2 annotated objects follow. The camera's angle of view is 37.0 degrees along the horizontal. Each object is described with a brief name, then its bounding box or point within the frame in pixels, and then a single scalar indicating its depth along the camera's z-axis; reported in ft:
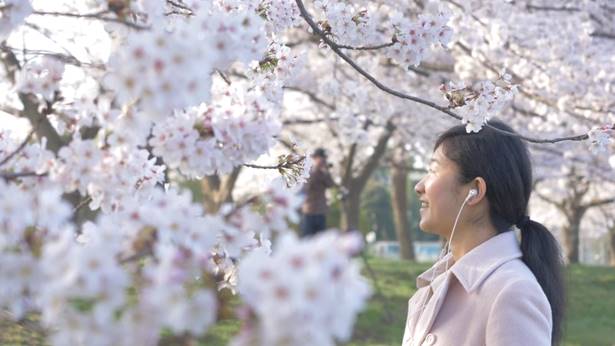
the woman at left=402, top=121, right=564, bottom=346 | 8.31
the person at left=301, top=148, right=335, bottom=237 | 32.18
